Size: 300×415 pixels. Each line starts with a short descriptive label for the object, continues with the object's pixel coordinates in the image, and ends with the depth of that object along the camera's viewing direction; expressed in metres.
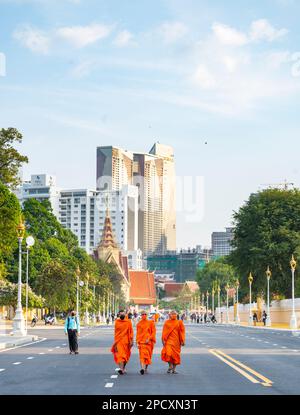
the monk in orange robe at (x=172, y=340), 24.70
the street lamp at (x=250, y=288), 96.03
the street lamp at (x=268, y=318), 94.81
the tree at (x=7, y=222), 63.88
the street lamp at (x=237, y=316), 138.62
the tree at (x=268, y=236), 92.62
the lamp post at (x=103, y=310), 161.74
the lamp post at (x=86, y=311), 111.99
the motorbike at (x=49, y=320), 101.81
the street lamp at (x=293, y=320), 81.59
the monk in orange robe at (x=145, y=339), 24.67
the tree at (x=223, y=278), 192.12
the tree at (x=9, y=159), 71.31
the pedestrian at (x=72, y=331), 35.34
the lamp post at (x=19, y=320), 54.40
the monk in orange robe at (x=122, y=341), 24.45
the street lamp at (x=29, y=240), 59.50
